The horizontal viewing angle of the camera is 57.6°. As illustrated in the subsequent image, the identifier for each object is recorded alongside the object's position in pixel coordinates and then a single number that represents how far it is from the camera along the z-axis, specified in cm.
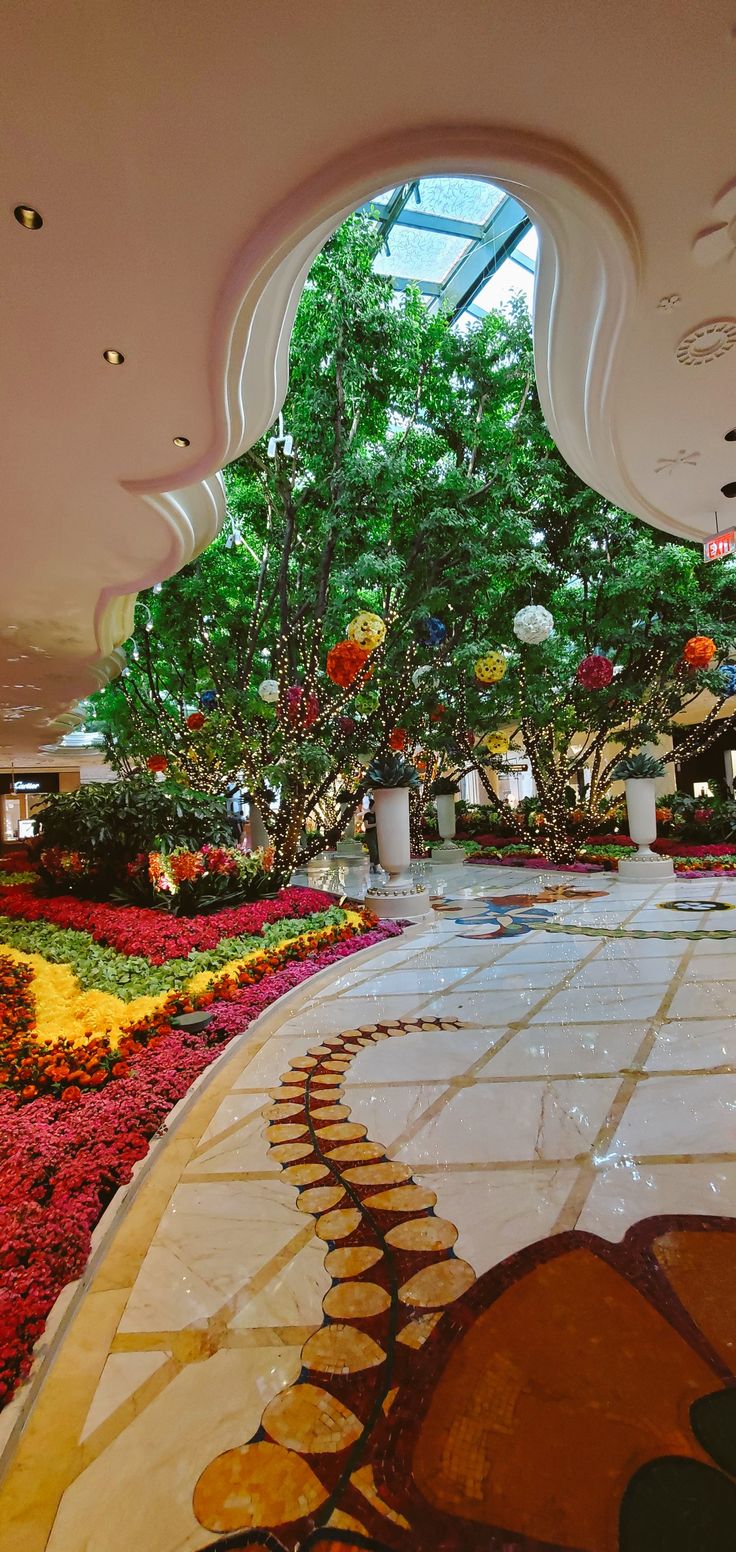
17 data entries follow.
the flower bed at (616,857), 992
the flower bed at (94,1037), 198
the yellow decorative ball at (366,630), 638
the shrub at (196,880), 669
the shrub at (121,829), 750
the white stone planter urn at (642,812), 1002
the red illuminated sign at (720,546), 597
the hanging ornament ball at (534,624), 753
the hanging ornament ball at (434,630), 887
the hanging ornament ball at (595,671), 817
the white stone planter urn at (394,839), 805
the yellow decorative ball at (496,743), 1106
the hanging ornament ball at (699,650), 838
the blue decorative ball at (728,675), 973
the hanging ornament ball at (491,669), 818
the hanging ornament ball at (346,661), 645
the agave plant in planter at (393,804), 811
